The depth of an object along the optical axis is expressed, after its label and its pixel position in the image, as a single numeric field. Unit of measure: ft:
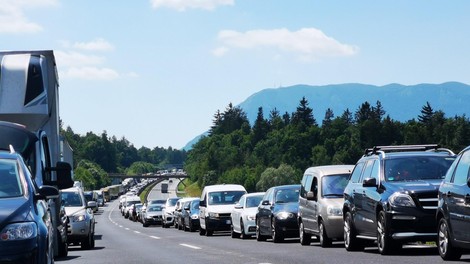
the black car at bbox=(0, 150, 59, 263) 34.04
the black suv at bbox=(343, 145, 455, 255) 59.41
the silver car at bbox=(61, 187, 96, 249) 86.63
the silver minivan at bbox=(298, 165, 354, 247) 75.05
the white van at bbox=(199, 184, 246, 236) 124.98
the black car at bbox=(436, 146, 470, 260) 49.16
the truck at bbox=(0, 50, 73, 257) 62.90
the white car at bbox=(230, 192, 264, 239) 106.63
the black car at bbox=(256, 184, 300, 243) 90.68
